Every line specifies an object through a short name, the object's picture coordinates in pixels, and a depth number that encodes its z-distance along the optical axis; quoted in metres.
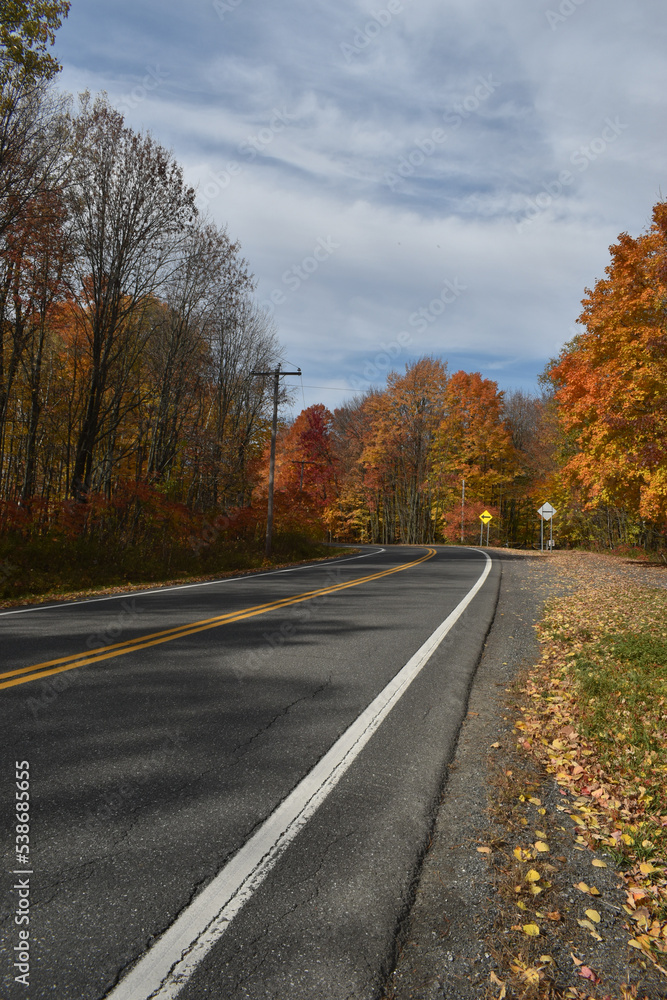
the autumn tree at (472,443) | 48.47
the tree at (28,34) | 11.84
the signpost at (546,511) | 32.25
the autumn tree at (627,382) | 16.44
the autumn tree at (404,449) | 48.78
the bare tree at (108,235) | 15.86
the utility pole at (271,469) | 22.56
